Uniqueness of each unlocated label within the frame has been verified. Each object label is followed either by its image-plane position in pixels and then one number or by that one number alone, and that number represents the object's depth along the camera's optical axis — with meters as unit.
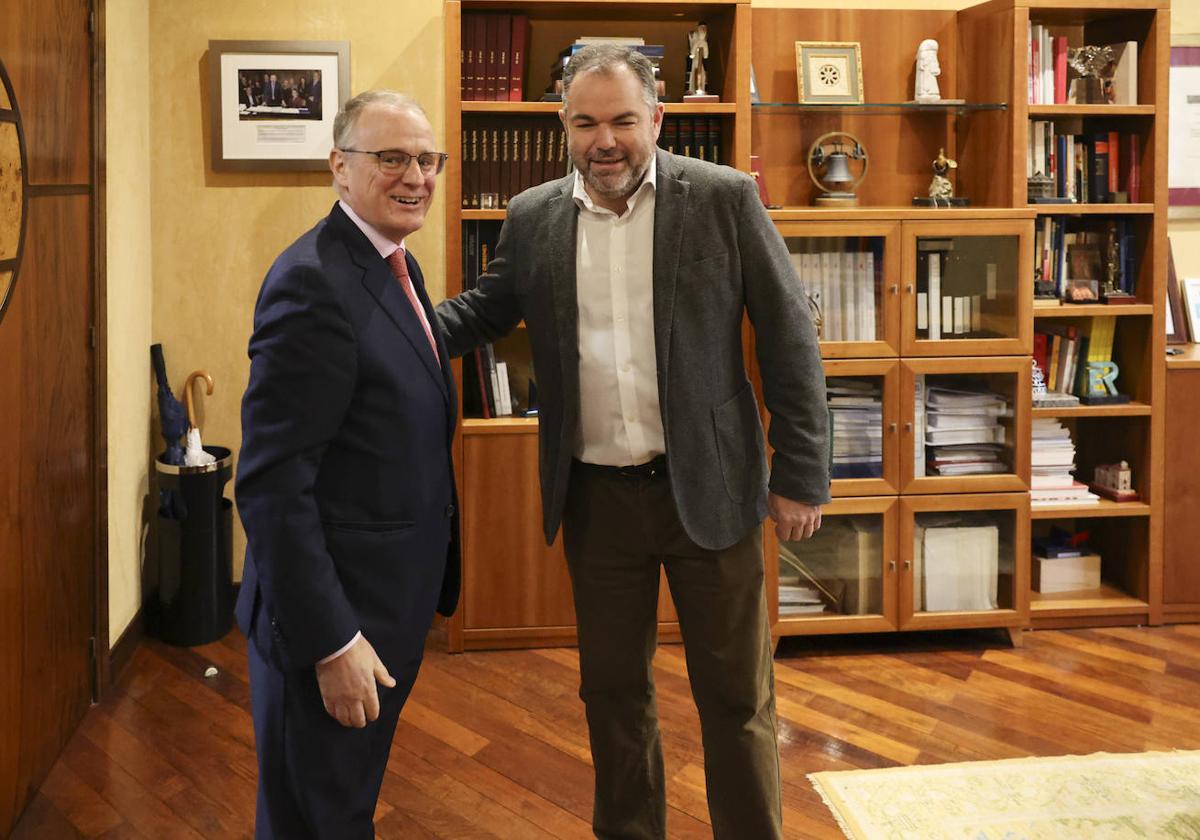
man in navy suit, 1.52
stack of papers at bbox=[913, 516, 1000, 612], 3.72
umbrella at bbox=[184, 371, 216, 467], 3.71
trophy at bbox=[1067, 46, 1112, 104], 3.85
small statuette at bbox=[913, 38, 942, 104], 3.86
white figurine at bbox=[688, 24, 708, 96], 3.71
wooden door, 2.53
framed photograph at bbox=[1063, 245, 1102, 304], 3.95
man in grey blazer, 2.07
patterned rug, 2.52
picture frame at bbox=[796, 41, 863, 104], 3.86
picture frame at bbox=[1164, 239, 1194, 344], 4.17
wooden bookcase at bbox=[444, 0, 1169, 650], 3.61
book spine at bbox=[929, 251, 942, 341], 3.64
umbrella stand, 3.66
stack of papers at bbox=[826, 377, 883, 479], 3.66
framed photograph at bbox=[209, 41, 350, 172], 3.80
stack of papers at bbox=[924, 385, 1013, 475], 3.70
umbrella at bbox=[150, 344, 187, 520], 3.73
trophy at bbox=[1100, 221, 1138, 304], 3.91
